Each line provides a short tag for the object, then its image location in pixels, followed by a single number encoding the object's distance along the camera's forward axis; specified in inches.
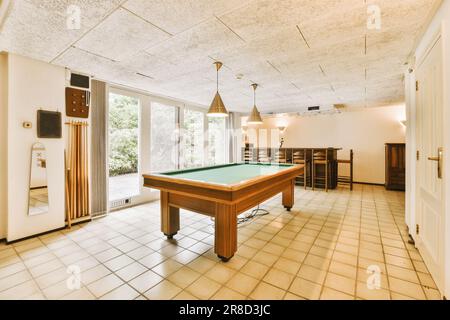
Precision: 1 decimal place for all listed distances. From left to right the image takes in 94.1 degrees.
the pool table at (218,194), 92.6
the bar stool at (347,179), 251.6
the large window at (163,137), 214.4
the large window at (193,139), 242.4
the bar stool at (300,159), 261.9
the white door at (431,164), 76.5
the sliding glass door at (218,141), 307.3
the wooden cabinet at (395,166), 240.9
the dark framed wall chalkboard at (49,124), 129.8
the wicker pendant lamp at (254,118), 169.8
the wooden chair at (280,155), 278.5
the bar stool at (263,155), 299.6
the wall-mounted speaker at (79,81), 145.9
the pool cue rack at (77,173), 146.5
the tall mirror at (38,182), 127.7
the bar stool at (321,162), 246.4
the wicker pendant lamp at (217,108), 131.3
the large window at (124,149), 201.4
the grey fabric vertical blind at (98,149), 159.9
